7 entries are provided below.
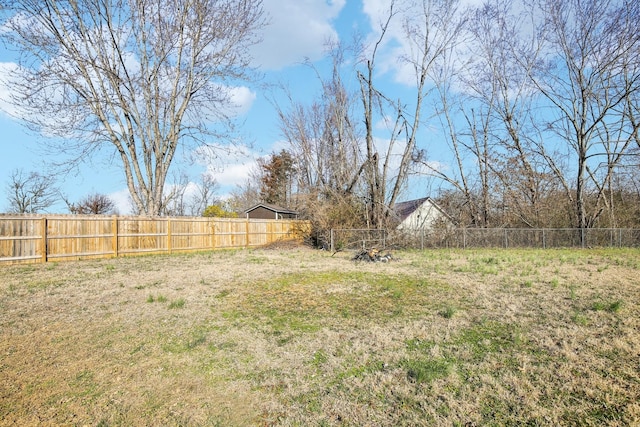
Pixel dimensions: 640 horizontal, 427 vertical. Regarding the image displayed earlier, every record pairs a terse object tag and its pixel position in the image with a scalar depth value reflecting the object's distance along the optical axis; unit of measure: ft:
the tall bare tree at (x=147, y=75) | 45.16
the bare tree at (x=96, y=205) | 97.73
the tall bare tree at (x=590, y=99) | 49.55
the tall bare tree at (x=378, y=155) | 50.96
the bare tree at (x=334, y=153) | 56.34
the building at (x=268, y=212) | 88.55
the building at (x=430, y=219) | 51.62
